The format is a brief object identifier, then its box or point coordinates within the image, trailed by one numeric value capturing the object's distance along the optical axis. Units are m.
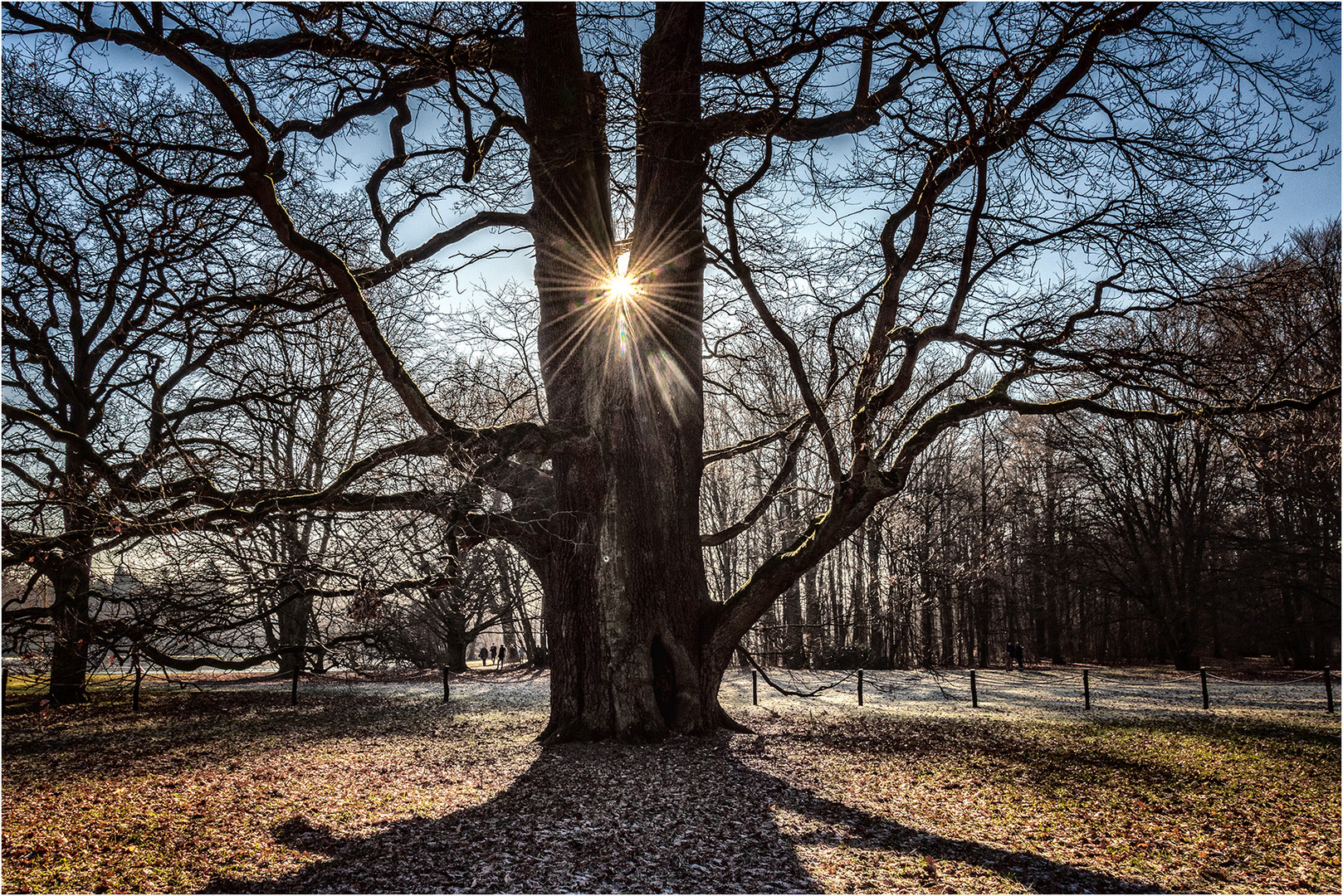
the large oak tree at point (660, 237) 6.04
